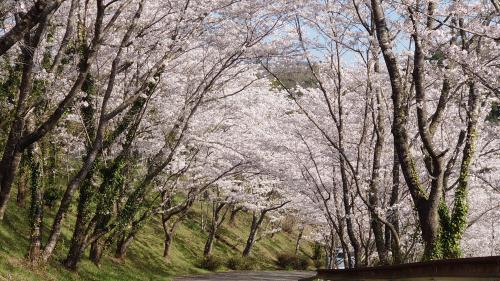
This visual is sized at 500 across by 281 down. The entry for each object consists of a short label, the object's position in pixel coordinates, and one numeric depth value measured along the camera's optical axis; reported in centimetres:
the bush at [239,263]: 3756
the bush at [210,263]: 3444
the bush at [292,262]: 4675
